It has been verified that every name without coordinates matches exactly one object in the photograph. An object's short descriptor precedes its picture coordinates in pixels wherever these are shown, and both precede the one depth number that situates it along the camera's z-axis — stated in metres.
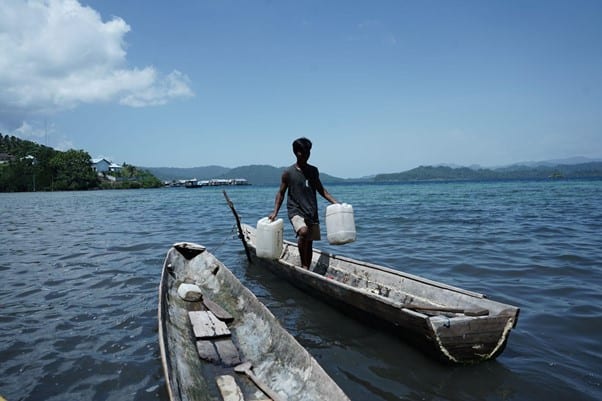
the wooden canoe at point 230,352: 3.57
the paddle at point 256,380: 3.51
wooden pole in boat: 10.27
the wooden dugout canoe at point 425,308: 4.07
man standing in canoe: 7.05
